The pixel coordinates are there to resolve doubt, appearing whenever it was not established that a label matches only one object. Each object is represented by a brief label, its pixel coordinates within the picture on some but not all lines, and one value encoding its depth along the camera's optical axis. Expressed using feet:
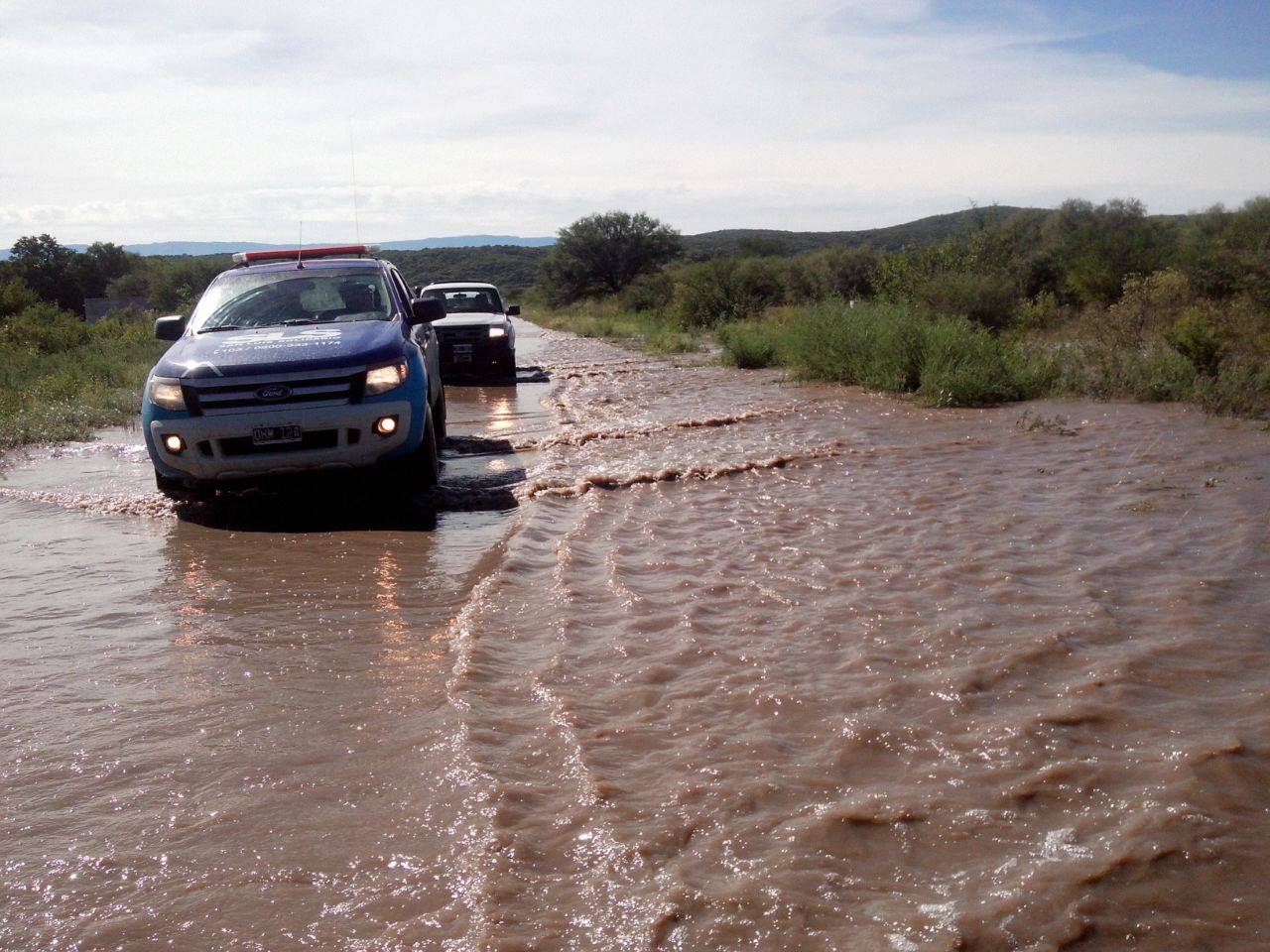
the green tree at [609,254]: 211.82
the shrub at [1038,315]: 52.21
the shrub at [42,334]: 72.16
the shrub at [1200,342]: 34.86
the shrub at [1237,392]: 31.71
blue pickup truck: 21.47
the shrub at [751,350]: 56.70
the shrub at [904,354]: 37.96
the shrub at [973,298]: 50.57
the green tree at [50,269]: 217.13
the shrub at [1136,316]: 42.09
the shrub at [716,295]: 92.53
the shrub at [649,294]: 137.49
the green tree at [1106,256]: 94.02
